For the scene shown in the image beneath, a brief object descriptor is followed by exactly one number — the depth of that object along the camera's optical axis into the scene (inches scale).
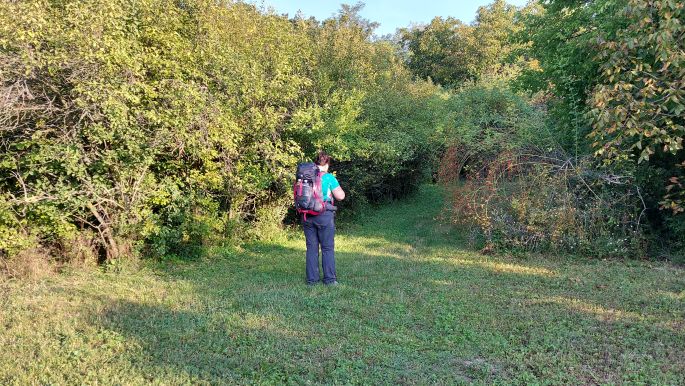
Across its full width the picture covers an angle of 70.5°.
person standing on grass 262.8
